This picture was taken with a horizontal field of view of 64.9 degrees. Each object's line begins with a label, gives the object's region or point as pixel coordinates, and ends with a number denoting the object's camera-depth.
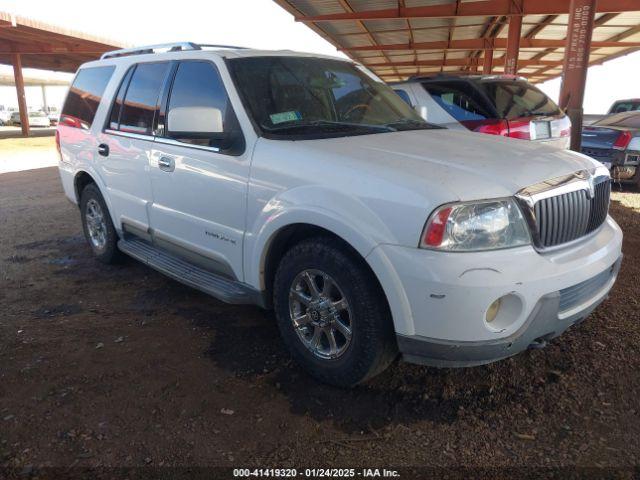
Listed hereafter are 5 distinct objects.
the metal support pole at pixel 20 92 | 27.20
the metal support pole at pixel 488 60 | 22.03
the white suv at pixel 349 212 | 2.33
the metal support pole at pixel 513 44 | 15.79
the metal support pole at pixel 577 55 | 8.89
